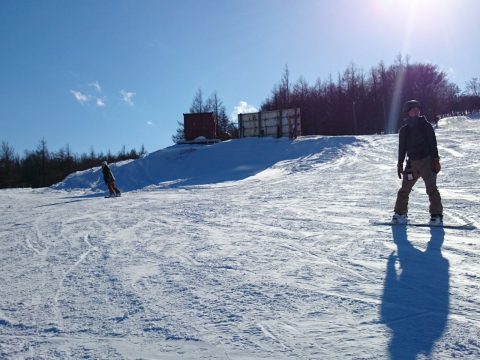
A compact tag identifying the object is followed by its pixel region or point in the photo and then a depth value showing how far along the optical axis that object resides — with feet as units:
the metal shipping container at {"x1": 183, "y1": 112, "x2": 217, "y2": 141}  115.85
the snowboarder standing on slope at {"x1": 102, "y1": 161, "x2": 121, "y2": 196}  61.67
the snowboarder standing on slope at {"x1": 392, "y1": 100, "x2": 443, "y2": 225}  22.07
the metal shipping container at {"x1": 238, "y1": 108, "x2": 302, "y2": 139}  104.58
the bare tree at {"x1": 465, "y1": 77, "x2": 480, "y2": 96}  232.90
